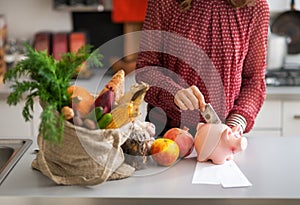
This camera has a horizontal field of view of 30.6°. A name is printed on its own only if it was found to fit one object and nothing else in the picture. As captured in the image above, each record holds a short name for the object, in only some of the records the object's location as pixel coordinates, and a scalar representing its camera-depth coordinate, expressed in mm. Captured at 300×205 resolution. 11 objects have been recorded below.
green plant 1186
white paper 1307
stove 2734
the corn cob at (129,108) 1246
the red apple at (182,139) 1430
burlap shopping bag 1220
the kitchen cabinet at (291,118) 2641
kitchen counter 1216
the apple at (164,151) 1384
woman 1666
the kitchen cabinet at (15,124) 2717
